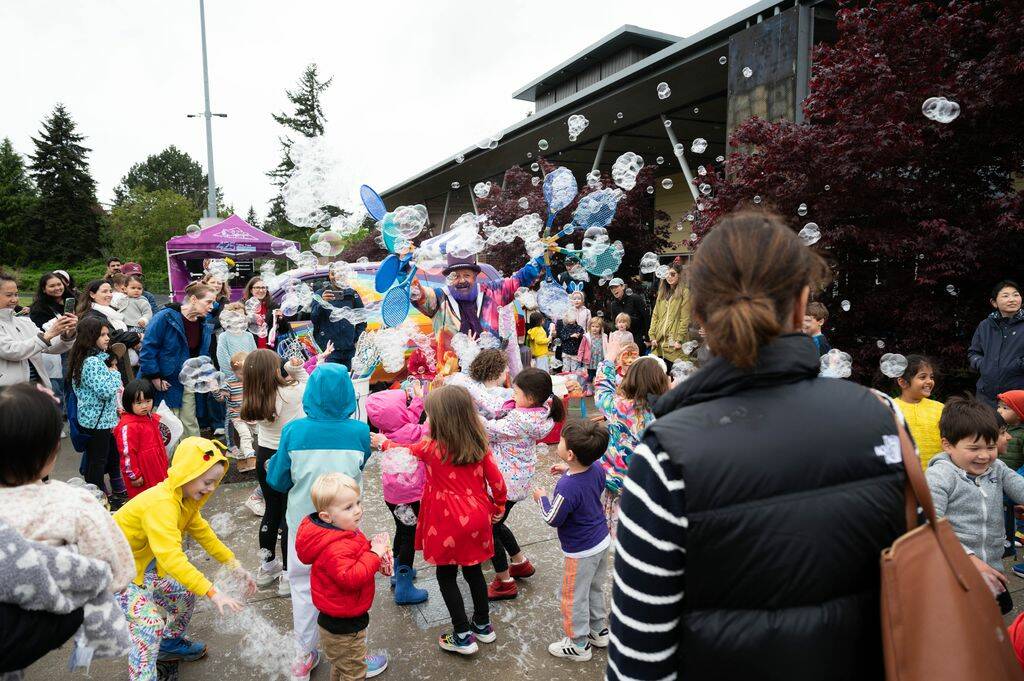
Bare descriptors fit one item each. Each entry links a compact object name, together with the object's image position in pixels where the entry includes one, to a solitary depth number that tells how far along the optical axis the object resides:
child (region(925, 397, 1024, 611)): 2.71
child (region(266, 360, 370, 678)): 2.97
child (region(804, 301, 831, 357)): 4.26
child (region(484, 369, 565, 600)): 3.32
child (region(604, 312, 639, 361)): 4.67
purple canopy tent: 14.31
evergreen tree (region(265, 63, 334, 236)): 33.12
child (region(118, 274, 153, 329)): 6.87
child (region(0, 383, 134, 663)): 1.64
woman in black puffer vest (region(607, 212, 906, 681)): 1.05
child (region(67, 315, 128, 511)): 4.39
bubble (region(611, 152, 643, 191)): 5.66
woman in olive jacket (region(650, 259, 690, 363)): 7.41
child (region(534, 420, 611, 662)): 2.86
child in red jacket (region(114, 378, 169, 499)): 3.70
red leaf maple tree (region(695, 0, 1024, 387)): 5.14
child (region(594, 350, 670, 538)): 3.34
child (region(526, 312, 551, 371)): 8.30
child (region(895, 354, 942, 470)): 3.62
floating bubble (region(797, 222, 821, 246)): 5.16
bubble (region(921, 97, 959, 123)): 4.68
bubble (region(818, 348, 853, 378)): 4.41
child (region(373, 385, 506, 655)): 2.87
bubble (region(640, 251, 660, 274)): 6.47
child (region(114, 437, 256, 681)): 2.40
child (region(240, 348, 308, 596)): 3.51
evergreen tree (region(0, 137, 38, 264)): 34.47
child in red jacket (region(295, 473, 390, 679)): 2.39
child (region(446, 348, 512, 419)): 3.49
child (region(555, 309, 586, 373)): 8.80
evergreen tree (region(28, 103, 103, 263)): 35.47
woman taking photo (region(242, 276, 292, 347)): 6.78
